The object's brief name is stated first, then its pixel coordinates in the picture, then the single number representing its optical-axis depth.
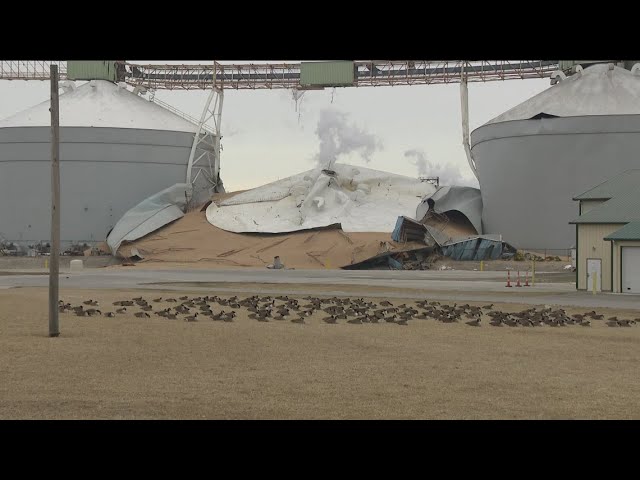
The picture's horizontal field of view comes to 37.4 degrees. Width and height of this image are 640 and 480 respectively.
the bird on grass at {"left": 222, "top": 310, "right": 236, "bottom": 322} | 26.55
